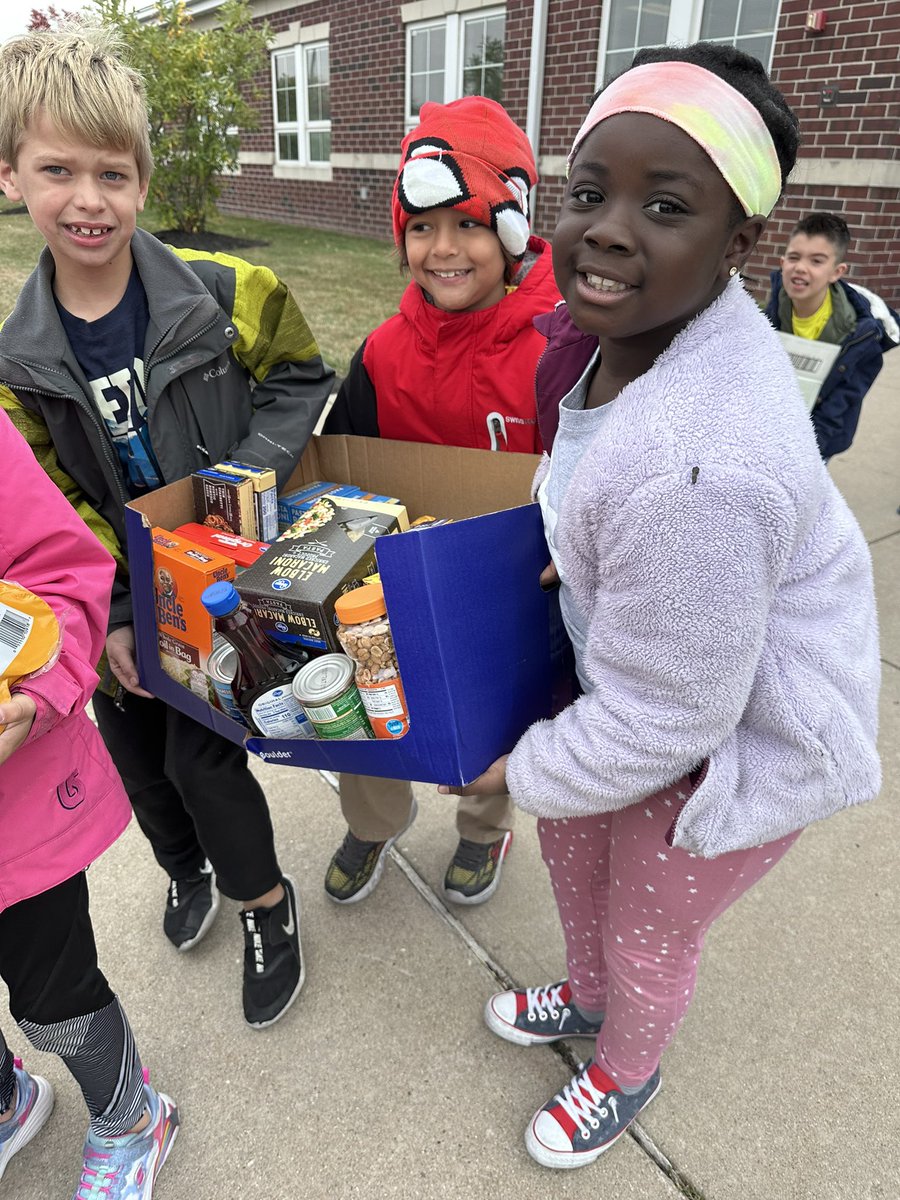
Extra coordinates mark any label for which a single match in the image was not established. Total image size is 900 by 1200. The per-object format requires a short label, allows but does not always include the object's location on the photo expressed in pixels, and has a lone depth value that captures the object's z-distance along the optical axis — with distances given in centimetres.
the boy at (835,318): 361
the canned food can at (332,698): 121
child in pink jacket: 126
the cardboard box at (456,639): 114
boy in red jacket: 177
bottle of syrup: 127
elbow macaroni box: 130
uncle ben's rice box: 139
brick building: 698
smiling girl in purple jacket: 95
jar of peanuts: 119
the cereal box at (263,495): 159
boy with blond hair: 148
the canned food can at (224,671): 137
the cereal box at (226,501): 157
